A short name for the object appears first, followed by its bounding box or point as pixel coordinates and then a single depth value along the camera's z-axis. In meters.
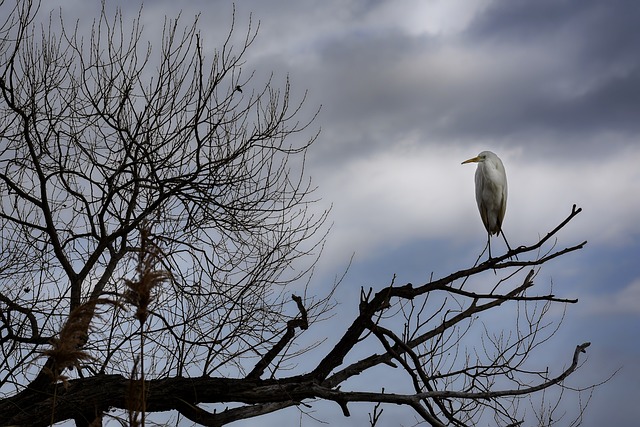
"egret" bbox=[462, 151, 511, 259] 17.11
